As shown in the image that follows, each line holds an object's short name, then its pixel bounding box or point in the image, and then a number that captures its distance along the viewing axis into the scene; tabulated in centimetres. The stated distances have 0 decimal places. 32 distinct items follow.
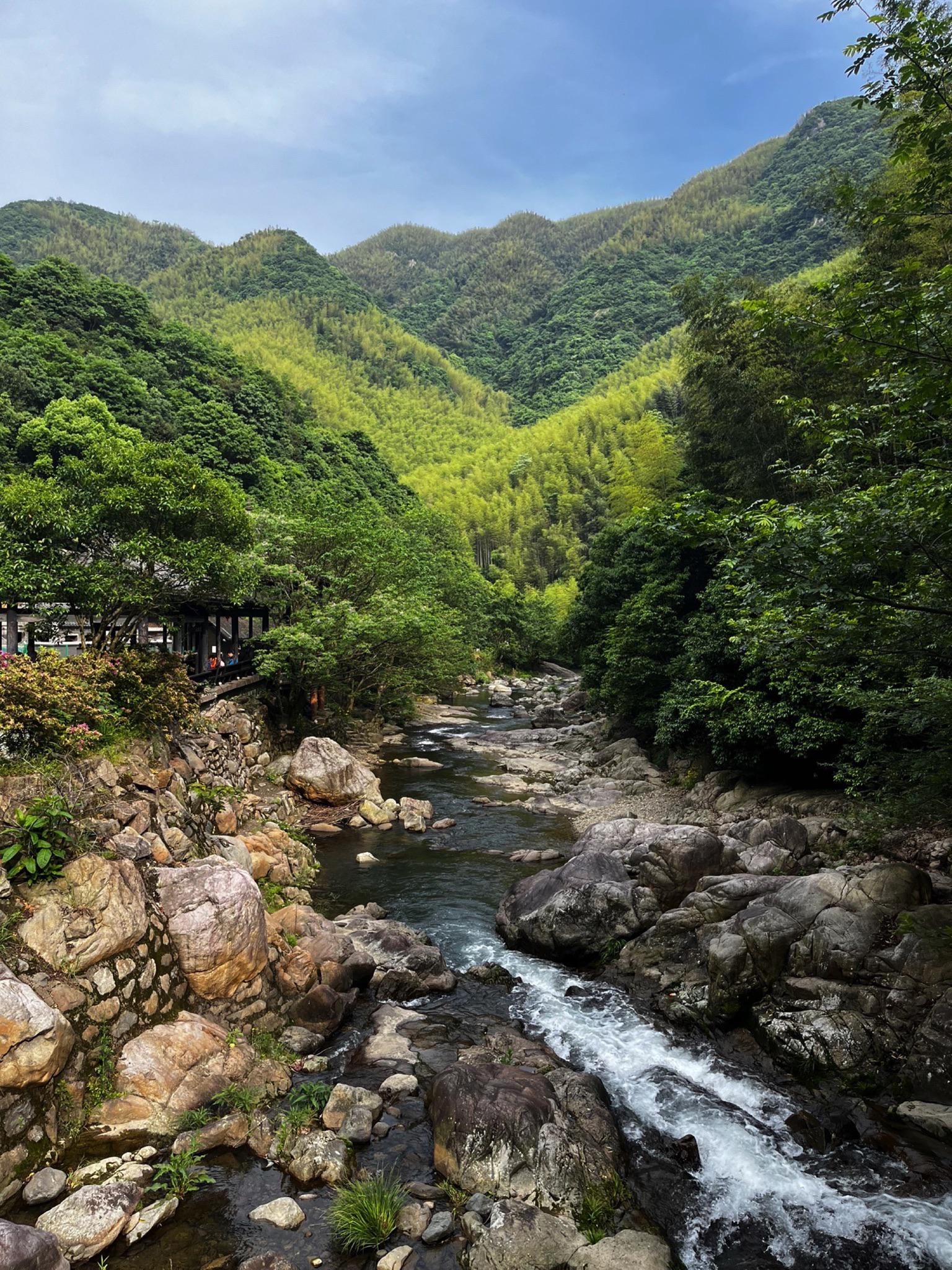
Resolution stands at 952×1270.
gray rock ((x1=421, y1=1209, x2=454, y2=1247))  645
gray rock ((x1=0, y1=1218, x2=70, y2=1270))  540
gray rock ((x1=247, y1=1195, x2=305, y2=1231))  660
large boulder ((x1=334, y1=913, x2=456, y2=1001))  1113
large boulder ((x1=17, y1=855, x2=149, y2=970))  799
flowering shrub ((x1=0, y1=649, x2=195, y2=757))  987
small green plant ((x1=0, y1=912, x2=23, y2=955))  767
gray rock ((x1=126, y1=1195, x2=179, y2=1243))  626
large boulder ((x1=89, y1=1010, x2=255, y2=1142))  743
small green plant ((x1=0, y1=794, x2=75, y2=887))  832
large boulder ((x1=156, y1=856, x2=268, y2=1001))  921
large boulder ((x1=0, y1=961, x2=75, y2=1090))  675
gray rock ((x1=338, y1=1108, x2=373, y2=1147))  768
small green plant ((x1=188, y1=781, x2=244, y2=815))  1412
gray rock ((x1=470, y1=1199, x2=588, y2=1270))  610
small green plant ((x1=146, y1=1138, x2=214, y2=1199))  678
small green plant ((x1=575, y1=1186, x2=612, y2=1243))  652
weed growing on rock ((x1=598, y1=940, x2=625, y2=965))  1197
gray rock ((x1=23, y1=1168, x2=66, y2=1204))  640
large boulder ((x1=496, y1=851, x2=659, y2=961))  1217
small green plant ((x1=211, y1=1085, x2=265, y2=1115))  793
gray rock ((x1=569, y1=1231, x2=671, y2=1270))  607
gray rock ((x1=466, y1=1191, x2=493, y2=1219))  668
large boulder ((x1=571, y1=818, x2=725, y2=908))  1259
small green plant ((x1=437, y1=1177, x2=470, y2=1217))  684
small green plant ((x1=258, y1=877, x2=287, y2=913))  1284
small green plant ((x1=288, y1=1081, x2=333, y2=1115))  811
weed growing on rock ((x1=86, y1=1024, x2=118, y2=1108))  747
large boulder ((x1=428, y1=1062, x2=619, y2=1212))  696
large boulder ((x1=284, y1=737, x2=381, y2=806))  2039
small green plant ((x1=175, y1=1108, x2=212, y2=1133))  756
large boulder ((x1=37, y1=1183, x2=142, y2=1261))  601
